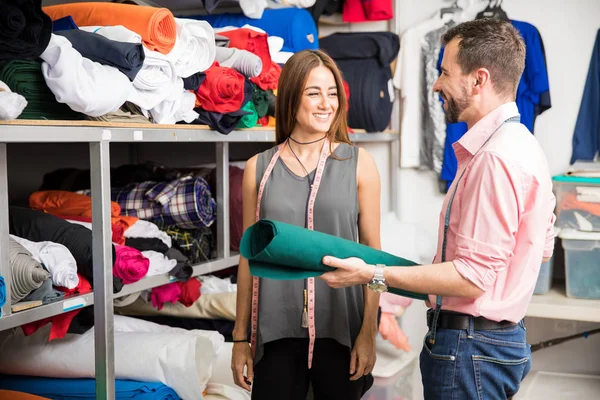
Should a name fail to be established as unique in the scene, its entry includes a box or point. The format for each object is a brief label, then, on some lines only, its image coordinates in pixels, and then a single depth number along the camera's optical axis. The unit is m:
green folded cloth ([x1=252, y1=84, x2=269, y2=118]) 3.23
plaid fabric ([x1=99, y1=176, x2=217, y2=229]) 3.13
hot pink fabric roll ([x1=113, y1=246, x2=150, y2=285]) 2.54
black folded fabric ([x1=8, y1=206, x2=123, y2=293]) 2.48
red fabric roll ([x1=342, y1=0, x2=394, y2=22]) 4.57
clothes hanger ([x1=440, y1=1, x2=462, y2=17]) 4.58
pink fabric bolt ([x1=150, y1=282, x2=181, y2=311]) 3.16
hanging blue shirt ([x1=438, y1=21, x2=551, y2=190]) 4.30
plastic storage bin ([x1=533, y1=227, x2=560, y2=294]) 4.06
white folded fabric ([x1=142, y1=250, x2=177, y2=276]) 2.81
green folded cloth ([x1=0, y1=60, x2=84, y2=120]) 2.15
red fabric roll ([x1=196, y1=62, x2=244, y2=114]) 2.87
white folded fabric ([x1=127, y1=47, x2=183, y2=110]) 2.52
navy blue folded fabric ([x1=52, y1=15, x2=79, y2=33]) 2.53
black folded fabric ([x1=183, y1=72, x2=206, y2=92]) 2.79
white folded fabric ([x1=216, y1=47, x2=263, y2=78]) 3.06
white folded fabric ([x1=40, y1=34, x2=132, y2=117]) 2.14
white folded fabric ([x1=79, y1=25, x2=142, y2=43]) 2.44
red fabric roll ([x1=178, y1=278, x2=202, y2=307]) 3.22
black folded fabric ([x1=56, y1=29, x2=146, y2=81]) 2.31
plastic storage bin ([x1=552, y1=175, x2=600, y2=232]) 3.95
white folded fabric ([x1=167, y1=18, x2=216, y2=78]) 2.73
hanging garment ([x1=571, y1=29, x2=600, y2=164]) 4.35
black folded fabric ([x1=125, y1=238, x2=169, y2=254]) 2.85
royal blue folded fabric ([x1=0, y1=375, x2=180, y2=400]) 2.63
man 1.50
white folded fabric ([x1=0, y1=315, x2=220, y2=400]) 2.67
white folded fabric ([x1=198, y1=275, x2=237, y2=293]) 3.44
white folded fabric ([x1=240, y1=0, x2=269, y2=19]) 3.61
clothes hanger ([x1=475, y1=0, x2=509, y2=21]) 4.45
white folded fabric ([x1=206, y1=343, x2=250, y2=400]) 2.91
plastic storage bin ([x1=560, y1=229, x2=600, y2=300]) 3.96
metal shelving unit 2.06
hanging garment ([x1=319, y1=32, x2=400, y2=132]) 4.38
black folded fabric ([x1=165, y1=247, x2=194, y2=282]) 2.92
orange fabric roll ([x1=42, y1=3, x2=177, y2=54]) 2.60
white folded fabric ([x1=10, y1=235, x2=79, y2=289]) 2.34
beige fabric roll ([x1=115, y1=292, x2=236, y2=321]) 3.34
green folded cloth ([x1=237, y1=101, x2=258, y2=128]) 3.12
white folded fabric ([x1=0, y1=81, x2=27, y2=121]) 1.90
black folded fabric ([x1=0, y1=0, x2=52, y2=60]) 1.90
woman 2.07
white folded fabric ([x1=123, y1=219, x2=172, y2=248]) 2.92
